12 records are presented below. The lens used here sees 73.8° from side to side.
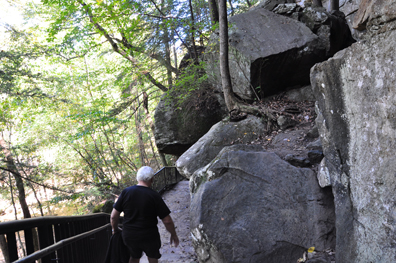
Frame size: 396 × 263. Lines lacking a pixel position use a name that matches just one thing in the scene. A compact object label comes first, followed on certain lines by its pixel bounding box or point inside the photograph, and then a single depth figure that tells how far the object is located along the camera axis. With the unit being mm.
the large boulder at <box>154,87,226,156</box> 12227
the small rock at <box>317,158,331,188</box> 4188
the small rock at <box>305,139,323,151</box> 5156
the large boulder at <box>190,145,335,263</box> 4102
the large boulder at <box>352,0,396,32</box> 2758
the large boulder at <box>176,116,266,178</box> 7575
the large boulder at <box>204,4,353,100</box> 8930
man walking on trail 3447
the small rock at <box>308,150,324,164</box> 4941
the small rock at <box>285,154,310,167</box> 4995
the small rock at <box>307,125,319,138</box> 5977
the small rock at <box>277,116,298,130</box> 7256
